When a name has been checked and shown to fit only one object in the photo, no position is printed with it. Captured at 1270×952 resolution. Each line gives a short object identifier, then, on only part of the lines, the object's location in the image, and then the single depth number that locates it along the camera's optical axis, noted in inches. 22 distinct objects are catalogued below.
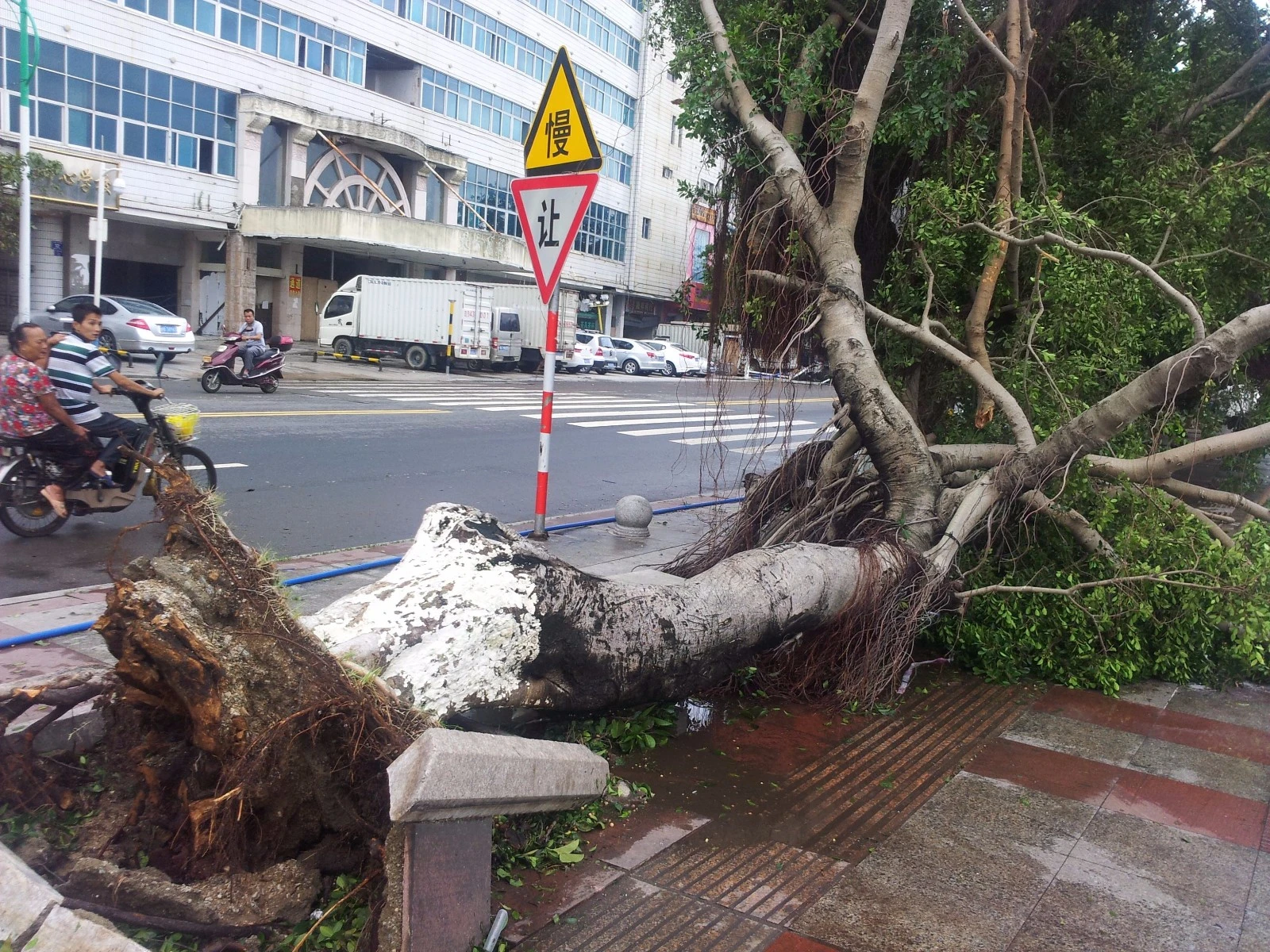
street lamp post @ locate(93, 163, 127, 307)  784.3
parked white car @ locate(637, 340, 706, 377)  1587.1
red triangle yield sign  294.2
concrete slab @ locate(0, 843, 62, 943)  103.4
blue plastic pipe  201.0
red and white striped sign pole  305.9
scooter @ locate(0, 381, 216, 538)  293.9
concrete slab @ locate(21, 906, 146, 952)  102.3
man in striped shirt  299.6
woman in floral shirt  285.3
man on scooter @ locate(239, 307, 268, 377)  743.1
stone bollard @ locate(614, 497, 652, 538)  361.1
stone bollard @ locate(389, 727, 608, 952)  105.0
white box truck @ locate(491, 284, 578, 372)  1229.7
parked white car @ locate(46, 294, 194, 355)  890.1
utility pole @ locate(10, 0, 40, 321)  738.2
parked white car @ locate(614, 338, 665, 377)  1551.4
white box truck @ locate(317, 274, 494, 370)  1181.1
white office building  1084.5
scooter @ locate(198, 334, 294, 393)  735.7
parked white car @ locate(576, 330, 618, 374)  1455.5
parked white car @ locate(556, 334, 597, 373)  1425.1
